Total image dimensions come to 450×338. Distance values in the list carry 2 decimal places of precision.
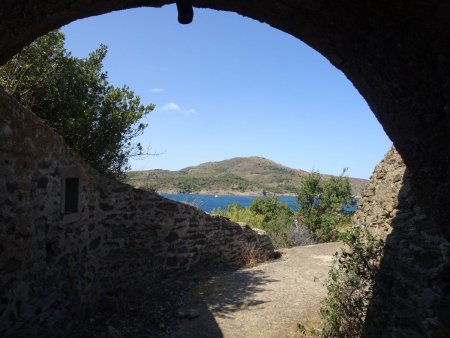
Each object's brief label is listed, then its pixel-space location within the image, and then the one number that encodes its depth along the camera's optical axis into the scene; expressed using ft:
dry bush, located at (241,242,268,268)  32.37
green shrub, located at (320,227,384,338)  14.05
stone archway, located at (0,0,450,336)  5.34
